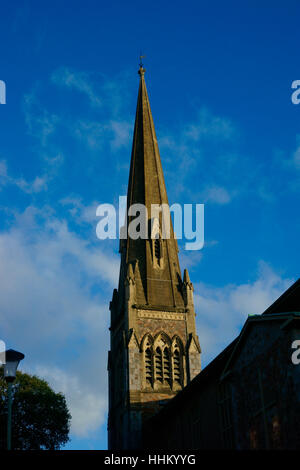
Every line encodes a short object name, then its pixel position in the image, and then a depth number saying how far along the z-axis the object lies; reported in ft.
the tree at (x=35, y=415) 136.36
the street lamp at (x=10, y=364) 45.57
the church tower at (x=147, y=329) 138.31
